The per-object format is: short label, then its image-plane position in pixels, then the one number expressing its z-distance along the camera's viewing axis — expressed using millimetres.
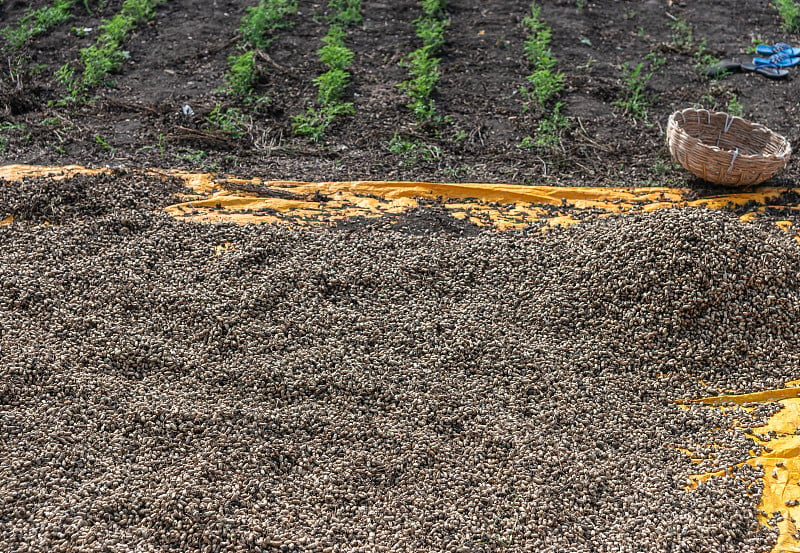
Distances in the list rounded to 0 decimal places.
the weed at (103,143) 5684
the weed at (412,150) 5637
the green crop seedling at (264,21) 6988
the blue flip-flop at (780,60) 6754
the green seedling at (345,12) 7363
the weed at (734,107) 6125
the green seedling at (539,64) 6320
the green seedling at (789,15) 7441
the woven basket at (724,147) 4996
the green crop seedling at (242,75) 6332
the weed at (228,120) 5887
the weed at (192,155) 5548
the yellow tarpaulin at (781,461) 3092
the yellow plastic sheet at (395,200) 4922
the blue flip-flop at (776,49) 6922
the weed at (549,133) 5805
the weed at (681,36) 7117
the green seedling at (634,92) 6211
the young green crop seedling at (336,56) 6574
